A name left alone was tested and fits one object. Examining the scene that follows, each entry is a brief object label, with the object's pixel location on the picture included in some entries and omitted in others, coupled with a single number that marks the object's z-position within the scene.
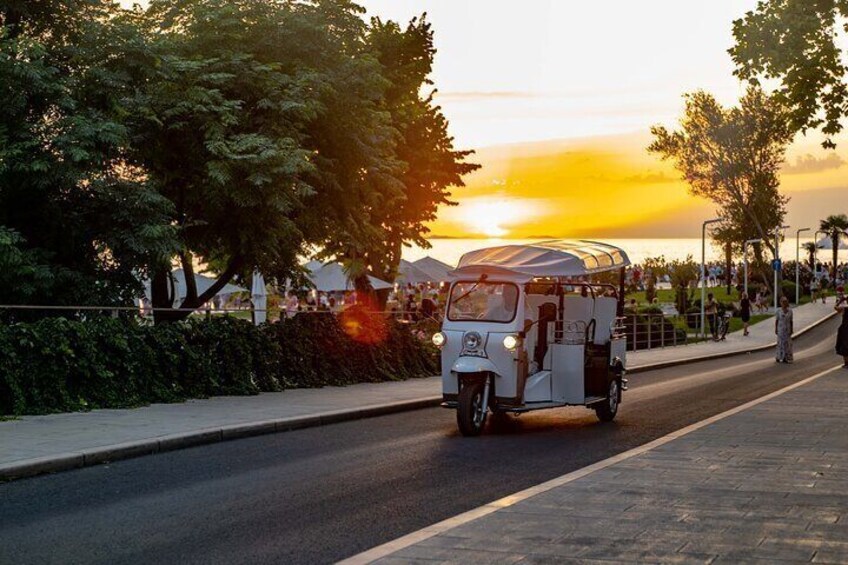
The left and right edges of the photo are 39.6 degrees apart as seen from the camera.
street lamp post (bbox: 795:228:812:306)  90.68
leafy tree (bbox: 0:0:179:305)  20.48
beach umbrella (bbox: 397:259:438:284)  46.39
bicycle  57.08
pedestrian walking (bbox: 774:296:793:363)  36.55
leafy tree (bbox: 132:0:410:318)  23.50
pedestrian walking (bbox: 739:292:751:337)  61.75
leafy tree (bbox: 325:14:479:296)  41.78
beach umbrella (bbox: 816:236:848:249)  143.62
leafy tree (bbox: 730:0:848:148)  21.19
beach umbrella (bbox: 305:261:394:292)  39.59
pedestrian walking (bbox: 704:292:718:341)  57.19
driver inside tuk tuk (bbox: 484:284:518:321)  15.90
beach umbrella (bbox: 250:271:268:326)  28.73
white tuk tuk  15.63
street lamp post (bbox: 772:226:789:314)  90.81
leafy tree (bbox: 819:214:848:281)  147.12
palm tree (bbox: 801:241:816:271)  144.52
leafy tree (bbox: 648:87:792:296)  95.19
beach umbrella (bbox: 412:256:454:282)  46.25
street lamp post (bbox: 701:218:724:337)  57.25
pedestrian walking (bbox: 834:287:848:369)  35.38
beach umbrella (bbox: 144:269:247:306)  36.52
